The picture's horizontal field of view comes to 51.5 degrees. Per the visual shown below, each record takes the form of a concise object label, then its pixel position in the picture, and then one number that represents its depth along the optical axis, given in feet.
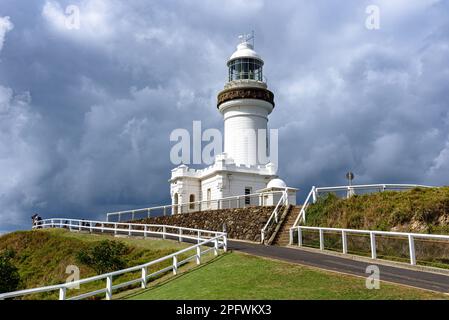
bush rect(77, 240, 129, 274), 65.36
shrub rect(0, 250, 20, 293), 63.00
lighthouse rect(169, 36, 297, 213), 122.31
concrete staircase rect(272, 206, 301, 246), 76.64
